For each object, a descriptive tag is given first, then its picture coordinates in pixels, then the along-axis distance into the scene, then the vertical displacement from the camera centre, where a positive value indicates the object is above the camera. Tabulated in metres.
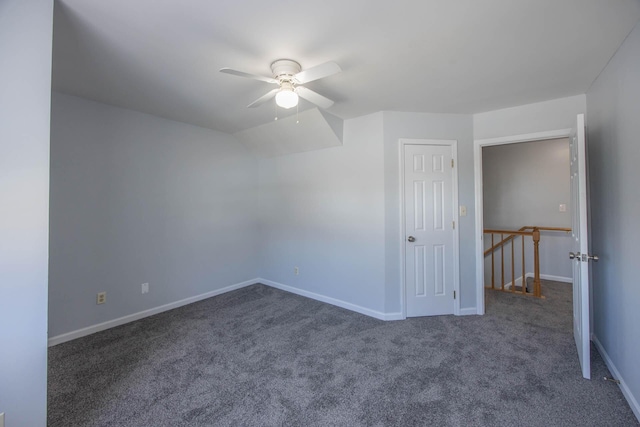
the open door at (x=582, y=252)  1.85 -0.26
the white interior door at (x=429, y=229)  2.95 -0.14
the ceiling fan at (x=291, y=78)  1.63 +0.94
